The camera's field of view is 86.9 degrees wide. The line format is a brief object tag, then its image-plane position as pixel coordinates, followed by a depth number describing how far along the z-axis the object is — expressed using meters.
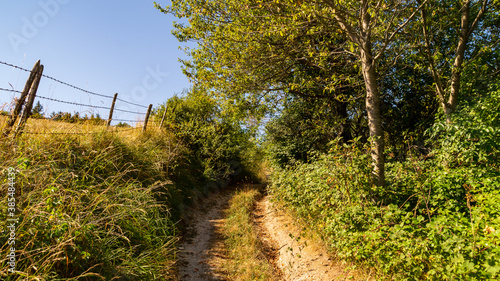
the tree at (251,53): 8.73
